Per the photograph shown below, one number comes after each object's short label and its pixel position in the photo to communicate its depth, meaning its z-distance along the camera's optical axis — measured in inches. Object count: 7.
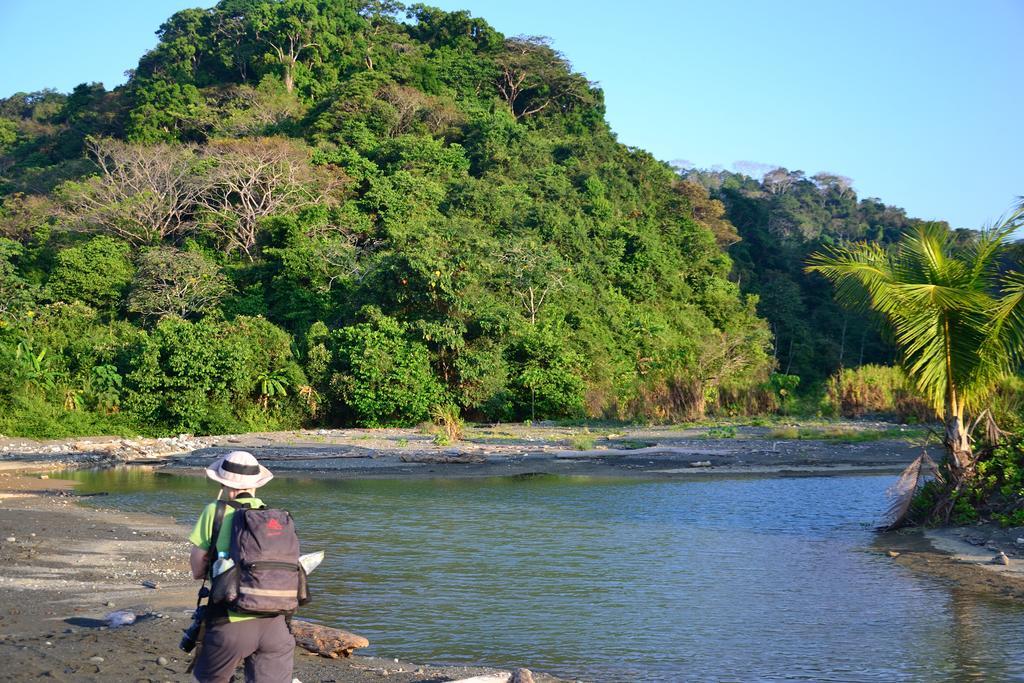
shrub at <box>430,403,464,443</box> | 975.0
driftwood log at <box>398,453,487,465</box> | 847.7
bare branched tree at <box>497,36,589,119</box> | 2127.2
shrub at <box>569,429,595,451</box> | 922.7
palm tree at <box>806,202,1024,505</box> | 487.2
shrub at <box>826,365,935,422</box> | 1188.5
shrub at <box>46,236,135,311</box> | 1301.7
